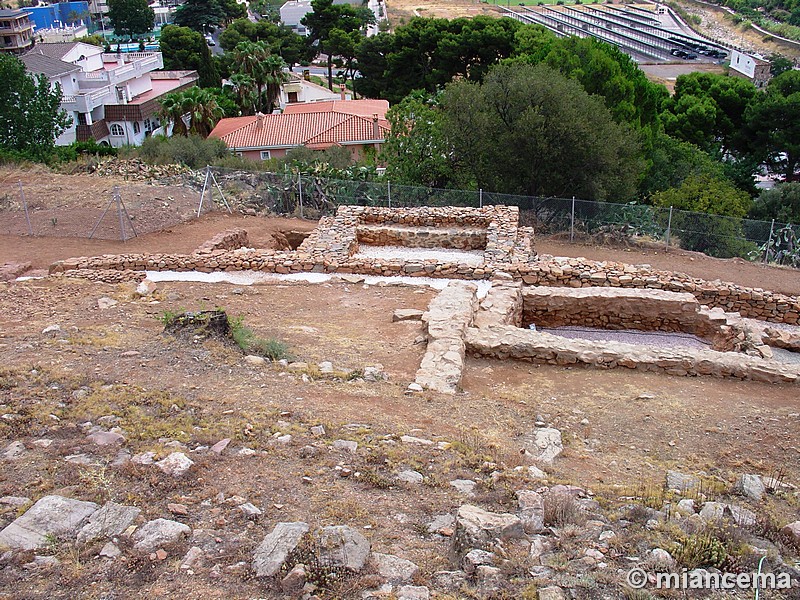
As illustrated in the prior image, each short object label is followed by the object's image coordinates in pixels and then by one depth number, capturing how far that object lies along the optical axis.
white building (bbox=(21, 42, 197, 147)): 47.25
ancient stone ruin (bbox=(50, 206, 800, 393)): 10.80
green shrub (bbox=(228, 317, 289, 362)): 9.89
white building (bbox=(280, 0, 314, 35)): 96.12
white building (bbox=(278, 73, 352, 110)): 59.44
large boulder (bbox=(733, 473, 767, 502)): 6.32
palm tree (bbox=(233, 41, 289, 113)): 48.91
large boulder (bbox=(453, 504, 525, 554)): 5.22
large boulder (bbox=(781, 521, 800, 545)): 5.38
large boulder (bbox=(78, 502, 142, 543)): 5.27
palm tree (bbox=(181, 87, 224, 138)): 39.69
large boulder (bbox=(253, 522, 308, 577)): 4.94
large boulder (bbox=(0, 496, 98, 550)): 5.17
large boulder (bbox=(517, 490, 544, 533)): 5.55
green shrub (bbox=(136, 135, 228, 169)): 26.22
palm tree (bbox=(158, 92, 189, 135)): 38.88
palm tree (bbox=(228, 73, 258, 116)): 48.41
